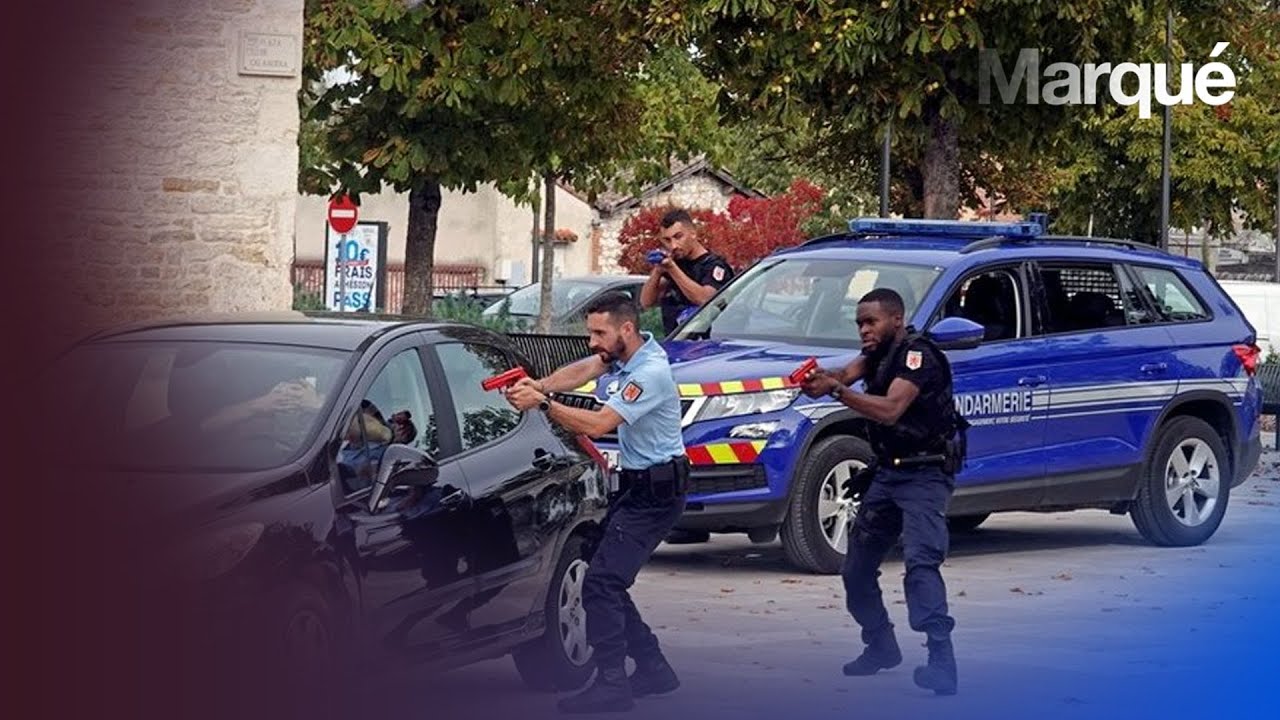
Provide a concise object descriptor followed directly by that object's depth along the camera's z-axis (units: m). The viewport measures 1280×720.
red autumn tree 52.94
